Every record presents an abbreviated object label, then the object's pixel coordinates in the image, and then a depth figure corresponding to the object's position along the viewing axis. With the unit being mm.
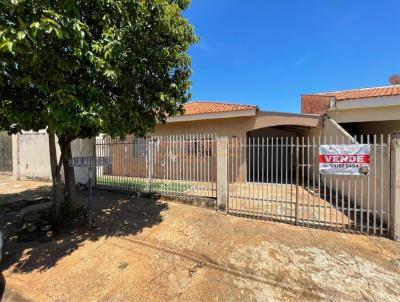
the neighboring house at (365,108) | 9617
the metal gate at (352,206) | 5094
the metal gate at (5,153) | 14148
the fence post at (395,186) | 4754
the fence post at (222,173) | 6285
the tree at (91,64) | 3326
